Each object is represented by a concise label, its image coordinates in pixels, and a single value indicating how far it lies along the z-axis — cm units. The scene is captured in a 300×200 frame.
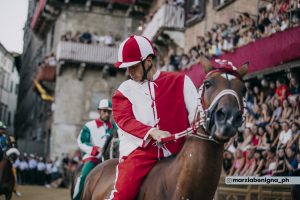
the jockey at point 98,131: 945
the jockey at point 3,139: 1227
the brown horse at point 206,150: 379
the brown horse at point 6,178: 1261
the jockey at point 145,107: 467
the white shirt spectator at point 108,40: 3566
